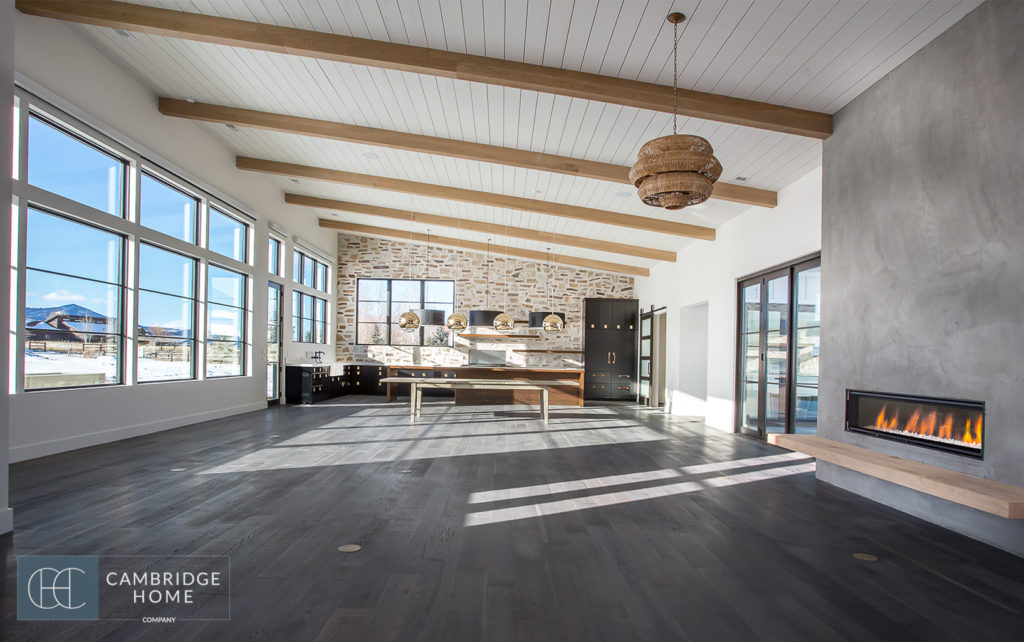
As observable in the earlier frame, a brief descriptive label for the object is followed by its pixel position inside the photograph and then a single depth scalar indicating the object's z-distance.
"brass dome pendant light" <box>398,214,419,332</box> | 9.05
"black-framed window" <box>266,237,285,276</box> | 9.44
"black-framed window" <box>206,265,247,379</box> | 7.46
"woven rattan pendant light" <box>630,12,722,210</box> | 3.11
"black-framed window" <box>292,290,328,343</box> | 10.38
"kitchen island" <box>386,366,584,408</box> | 10.17
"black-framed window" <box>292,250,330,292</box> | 10.50
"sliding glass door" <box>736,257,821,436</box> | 5.57
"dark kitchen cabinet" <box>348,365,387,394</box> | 11.82
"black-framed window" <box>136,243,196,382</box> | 6.07
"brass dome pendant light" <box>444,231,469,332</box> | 9.56
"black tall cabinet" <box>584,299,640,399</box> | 12.28
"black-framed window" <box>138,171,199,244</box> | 6.12
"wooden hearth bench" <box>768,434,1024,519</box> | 2.54
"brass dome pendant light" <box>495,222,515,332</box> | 9.72
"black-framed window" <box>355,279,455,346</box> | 12.41
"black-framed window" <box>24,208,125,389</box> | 4.63
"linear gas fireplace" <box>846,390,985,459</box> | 3.07
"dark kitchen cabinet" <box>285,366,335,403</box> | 9.80
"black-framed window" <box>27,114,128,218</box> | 4.68
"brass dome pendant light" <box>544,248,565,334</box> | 9.73
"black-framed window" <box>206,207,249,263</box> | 7.59
